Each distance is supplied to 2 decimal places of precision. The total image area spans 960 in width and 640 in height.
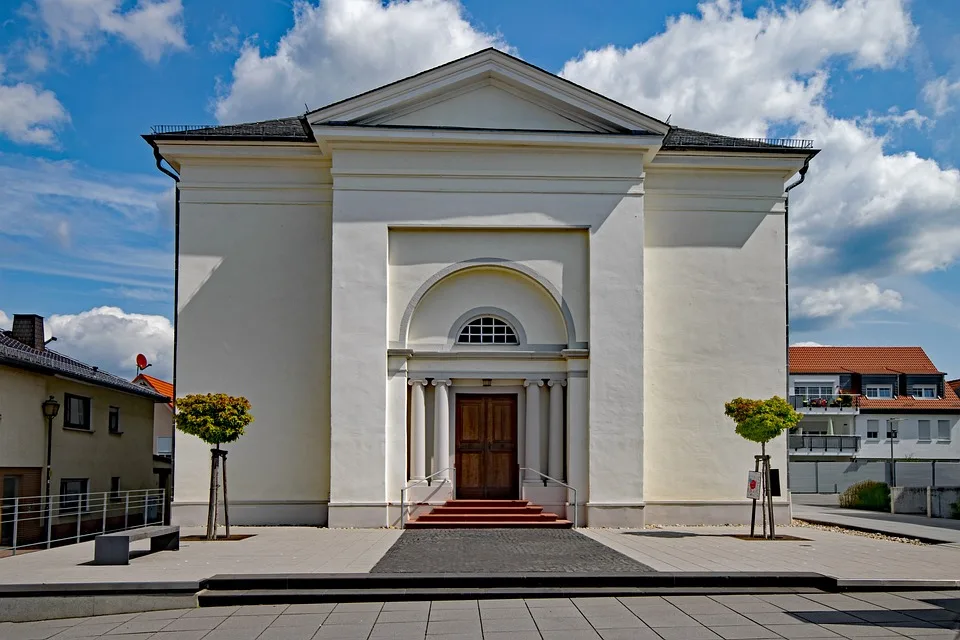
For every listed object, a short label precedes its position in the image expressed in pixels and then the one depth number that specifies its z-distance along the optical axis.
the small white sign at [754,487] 17.08
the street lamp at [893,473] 31.53
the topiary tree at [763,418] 17.27
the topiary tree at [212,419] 16.58
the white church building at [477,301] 19.50
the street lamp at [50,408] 22.06
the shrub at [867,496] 27.47
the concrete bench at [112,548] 12.95
